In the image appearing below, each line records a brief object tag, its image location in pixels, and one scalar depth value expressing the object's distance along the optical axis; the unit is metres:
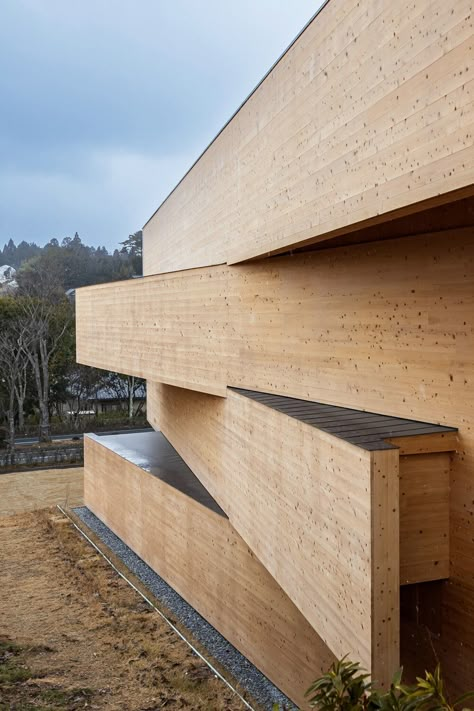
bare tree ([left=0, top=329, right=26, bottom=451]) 25.94
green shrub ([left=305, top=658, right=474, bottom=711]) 3.23
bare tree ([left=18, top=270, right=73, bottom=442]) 26.71
